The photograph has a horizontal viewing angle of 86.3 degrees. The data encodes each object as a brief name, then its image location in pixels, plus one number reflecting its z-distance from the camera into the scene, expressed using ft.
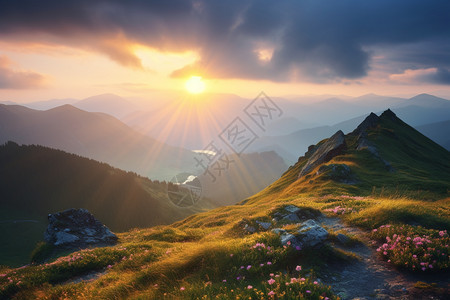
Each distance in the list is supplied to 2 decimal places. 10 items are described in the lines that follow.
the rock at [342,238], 31.95
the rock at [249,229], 43.03
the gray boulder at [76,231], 73.33
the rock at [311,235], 28.43
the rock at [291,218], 47.43
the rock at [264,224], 44.16
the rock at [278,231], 32.09
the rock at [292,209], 51.36
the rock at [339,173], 121.29
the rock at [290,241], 28.12
